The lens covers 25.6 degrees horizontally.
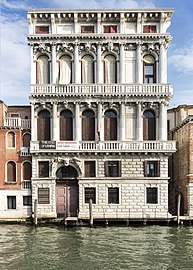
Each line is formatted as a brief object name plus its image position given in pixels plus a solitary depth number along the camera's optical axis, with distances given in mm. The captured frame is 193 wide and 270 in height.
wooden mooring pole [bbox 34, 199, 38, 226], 23359
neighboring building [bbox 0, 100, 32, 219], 25734
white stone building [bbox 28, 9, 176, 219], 25281
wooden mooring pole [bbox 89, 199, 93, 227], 22656
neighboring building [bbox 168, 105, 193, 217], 25281
